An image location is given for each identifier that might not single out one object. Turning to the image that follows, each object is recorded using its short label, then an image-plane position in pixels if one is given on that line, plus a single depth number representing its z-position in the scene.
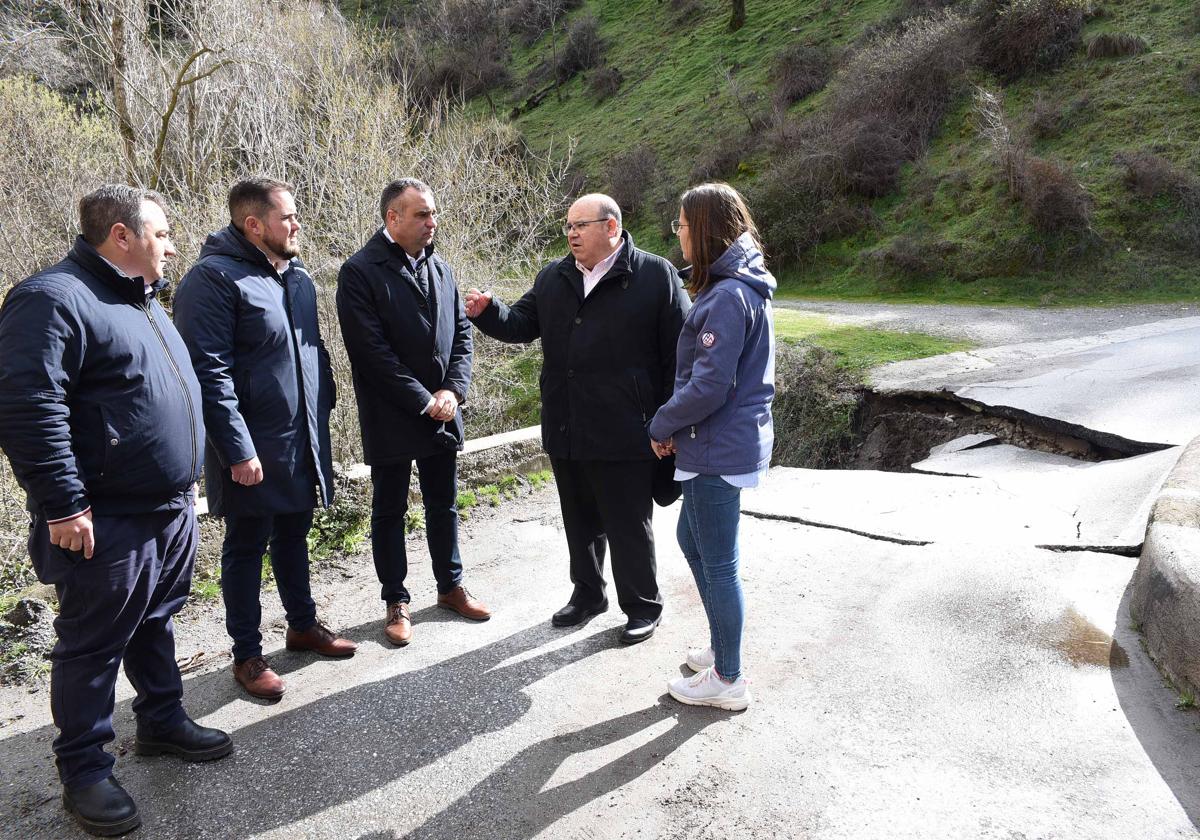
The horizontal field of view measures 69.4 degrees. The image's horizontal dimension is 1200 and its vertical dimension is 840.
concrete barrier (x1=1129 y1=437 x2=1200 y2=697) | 3.38
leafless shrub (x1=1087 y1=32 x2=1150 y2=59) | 20.98
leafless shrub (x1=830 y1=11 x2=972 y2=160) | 22.73
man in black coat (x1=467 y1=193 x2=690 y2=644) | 3.97
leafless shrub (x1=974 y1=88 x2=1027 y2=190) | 18.33
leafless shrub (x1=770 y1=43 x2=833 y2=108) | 28.00
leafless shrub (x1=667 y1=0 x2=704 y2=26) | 39.88
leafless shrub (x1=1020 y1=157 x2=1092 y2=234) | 17.00
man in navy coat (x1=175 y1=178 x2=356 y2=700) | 3.42
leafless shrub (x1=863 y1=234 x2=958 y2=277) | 18.42
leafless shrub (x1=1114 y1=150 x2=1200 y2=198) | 16.75
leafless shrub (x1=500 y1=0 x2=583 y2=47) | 45.78
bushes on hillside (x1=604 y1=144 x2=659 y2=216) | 28.17
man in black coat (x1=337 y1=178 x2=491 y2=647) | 4.02
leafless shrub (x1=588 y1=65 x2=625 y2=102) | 37.22
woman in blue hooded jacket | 3.22
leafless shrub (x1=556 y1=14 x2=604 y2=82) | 40.53
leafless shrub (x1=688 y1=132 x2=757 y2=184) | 26.44
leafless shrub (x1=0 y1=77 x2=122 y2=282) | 10.89
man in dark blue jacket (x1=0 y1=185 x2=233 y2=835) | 2.62
